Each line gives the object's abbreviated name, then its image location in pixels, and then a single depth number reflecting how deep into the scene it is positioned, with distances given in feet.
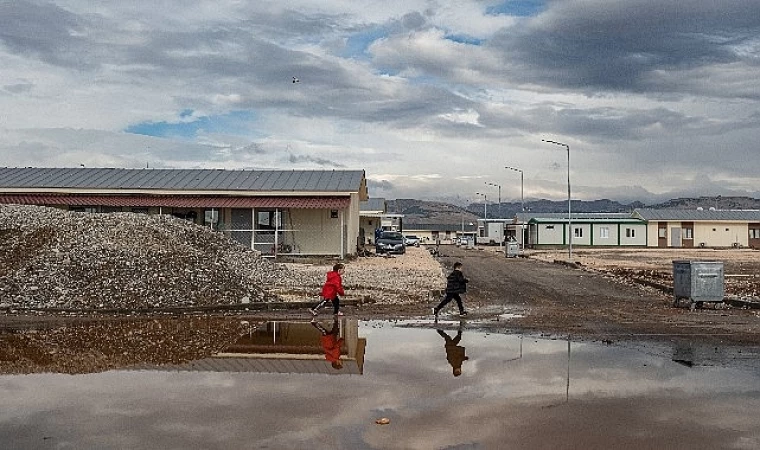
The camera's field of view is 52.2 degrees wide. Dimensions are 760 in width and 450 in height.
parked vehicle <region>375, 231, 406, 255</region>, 171.32
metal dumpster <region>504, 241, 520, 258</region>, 177.78
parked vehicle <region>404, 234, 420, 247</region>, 280.08
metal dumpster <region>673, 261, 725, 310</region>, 63.72
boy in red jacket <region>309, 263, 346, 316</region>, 56.85
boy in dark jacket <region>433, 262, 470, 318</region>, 57.77
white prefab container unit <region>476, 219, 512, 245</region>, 351.25
